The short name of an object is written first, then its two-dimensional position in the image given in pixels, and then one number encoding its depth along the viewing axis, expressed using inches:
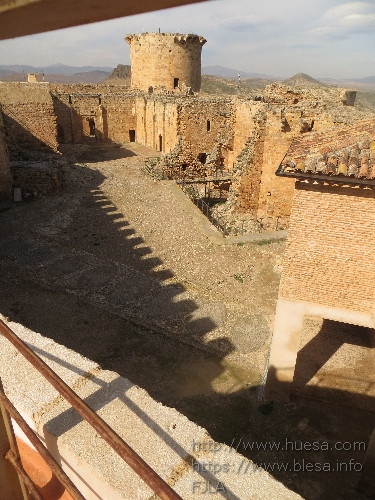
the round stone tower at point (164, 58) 1302.9
